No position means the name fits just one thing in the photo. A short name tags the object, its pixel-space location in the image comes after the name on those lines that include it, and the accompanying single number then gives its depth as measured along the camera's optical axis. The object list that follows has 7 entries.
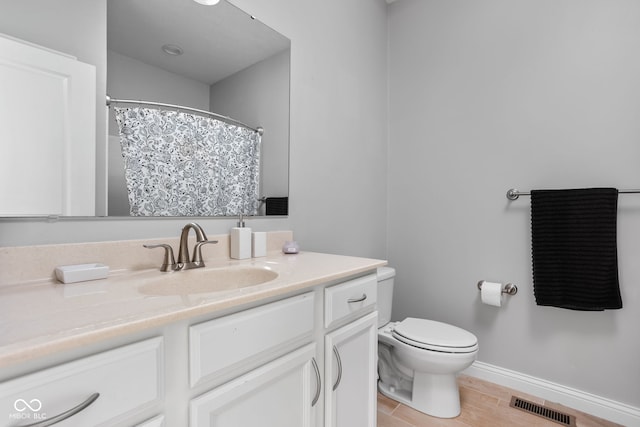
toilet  1.56
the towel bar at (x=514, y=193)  1.85
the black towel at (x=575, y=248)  1.58
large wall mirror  0.92
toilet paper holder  1.88
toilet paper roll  1.87
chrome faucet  1.08
